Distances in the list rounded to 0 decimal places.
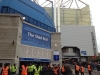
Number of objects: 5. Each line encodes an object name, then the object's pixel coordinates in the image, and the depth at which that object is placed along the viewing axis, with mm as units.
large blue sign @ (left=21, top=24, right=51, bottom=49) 13798
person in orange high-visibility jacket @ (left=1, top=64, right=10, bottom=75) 6034
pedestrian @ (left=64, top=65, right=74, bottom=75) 4043
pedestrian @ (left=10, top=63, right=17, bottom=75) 8128
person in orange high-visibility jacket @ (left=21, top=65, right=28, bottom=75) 6766
